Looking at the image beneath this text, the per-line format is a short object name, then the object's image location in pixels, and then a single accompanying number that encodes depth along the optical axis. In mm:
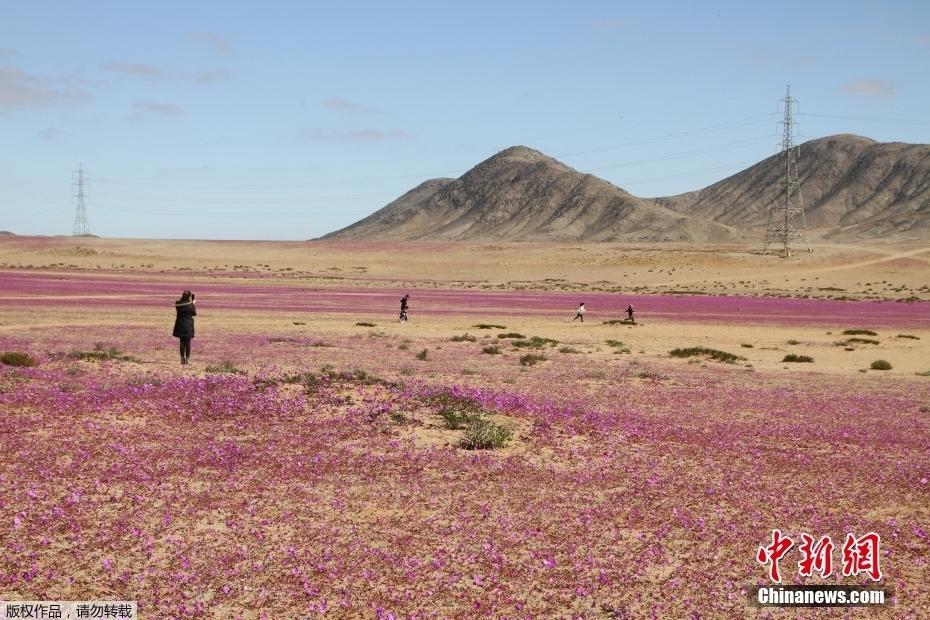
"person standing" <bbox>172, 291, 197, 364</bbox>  21812
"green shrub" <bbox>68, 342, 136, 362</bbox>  20141
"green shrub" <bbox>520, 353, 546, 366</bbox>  26644
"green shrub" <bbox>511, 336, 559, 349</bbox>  33906
